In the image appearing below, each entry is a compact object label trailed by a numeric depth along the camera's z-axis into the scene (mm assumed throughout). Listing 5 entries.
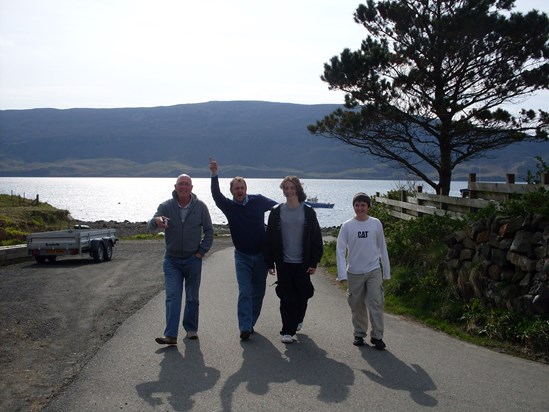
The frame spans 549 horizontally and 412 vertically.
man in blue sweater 7941
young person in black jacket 7617
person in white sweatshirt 7473
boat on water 88312
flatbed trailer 19391
